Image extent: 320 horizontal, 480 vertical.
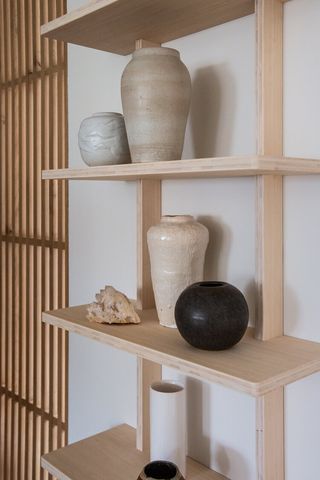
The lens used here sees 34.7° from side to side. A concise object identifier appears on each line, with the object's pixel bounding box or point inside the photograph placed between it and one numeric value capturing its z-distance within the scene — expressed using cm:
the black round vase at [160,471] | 101
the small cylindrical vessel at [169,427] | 111
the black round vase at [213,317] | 88
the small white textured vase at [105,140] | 112
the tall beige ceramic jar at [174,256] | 102
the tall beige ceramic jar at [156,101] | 98
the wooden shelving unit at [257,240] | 83
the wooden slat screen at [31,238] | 170
